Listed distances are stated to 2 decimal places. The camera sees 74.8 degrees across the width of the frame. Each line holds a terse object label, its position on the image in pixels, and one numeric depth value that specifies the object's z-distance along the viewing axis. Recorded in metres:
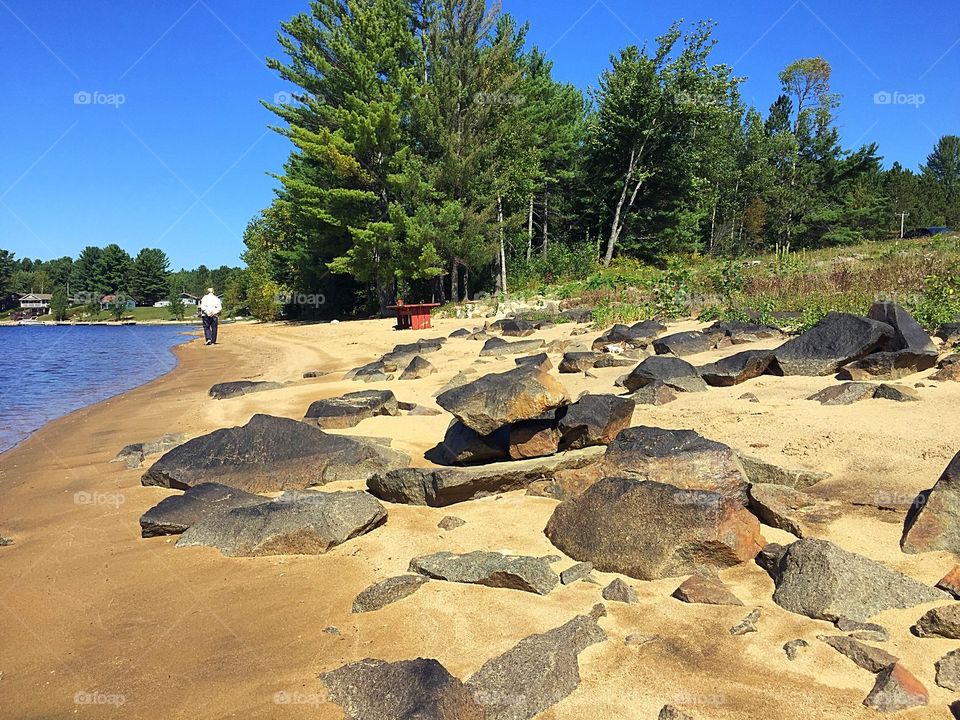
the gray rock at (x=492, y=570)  3.43
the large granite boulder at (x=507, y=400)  5.05
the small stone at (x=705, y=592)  3.15
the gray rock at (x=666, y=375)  7.10
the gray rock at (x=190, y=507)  4.57
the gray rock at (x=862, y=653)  2.51
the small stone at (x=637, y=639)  2.86
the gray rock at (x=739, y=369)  7.29
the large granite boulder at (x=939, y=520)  3.35
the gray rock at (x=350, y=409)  7.45
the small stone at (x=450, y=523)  4.43
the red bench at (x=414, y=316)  20.86
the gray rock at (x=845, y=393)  5.96
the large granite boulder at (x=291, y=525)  4.14
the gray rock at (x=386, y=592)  3.38
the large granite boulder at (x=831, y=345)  7.11
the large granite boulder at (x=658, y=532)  3.45
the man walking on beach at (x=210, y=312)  23.81
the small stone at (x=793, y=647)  2.67
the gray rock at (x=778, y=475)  4.42
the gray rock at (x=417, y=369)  10.71
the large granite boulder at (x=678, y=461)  4.09
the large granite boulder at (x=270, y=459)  5.53
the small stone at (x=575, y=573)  3.47
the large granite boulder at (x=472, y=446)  5.45
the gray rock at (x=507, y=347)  11.96
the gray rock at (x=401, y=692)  2.41
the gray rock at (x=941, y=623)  2.64
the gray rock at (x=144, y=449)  6.83
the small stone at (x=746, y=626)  2.87
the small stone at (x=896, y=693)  2.29
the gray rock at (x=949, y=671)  2.37
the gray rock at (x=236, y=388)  10.87
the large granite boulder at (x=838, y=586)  2.91
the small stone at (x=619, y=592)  3.23
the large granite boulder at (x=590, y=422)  5.31
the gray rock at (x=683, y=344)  9.55
